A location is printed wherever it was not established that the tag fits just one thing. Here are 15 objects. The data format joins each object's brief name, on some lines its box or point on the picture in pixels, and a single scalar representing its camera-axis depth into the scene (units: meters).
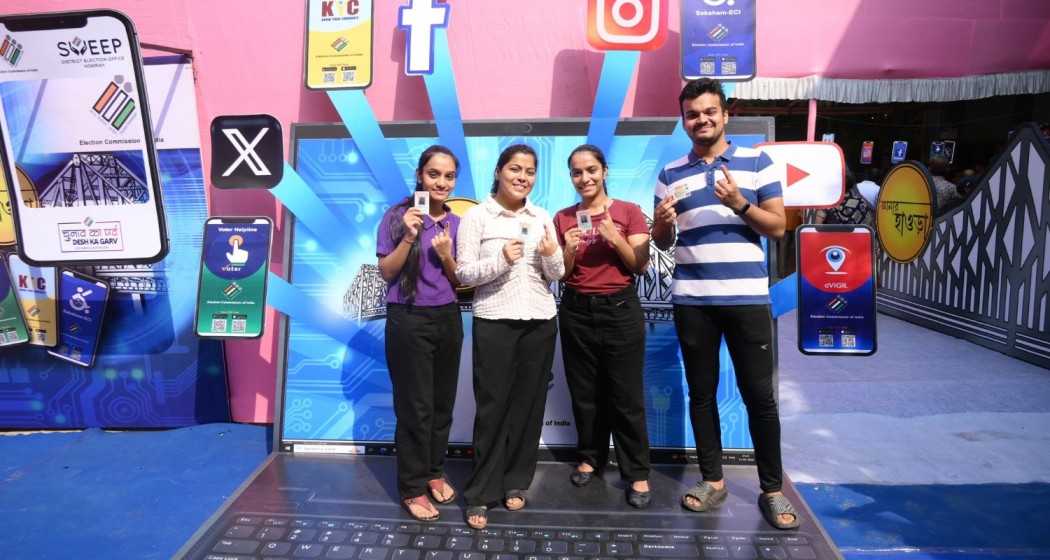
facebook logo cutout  3.32
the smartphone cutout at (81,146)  2.73
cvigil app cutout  2.91
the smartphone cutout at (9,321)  3.80
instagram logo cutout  3.20
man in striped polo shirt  2.48
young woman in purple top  2.56
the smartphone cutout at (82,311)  3.79
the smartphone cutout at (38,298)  3.82
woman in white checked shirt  2.51
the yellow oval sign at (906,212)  5.61
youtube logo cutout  3.04
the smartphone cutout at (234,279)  3.22
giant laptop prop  2.88
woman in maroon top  2.59
